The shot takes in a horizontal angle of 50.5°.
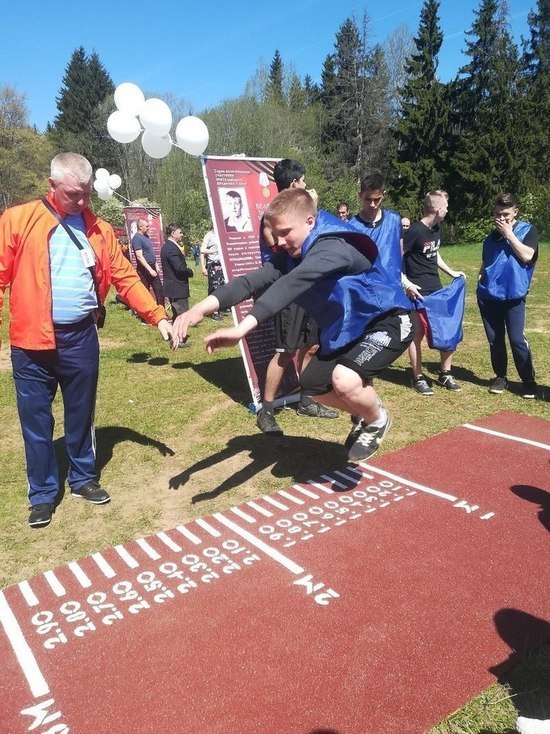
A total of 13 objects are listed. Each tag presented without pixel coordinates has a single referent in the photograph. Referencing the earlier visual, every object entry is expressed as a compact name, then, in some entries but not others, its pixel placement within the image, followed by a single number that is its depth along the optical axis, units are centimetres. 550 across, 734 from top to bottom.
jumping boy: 335
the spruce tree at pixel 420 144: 4209
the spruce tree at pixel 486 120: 3862
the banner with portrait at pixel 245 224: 628
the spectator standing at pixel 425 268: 682
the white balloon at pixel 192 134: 959
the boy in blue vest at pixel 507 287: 632
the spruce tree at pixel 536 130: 3812
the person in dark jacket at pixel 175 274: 1028
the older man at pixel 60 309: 379
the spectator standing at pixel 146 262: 1230
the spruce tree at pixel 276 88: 5519
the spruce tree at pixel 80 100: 7088
